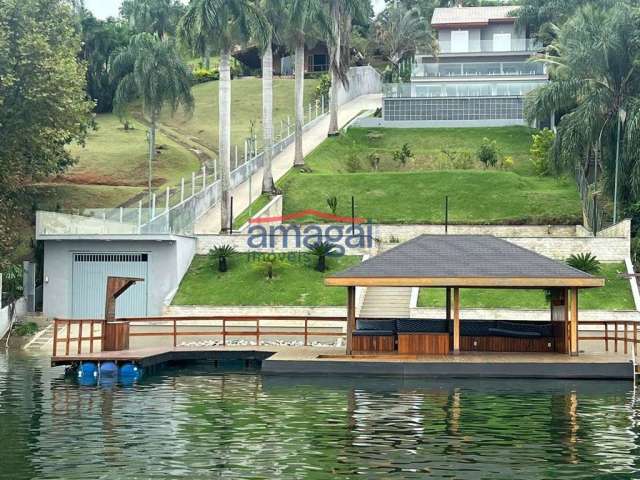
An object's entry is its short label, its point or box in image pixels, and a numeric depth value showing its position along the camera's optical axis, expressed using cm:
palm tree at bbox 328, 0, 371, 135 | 6944
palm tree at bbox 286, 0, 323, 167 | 6019
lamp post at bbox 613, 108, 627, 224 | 5216
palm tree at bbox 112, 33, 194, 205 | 7031
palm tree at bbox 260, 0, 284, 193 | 5994
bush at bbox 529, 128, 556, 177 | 6762
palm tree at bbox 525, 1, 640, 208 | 5212
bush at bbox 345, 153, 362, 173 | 7219
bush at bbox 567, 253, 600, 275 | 4772
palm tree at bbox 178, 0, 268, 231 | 5319
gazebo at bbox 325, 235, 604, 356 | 3222
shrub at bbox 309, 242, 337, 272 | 5047
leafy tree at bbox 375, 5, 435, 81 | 10419
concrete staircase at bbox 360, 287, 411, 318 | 4622
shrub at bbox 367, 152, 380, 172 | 7262
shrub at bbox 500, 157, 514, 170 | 6941
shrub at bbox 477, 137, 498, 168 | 6881
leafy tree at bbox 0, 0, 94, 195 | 5109
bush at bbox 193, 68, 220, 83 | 11325
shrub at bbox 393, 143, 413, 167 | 7200
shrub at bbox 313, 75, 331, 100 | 9562
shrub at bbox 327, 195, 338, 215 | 5875
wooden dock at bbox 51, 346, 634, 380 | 3100
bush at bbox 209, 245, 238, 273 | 5138
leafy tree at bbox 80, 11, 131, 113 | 9800
